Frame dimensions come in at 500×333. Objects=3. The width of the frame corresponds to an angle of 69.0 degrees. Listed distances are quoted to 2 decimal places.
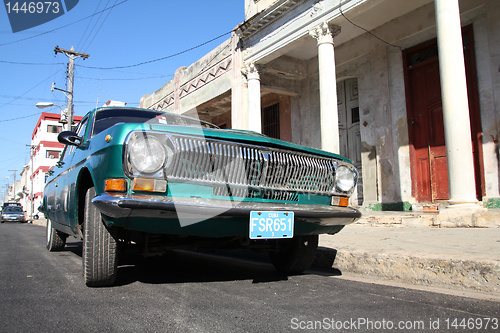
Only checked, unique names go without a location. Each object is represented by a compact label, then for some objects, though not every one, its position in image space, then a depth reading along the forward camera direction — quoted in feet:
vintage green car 7.84
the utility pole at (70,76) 66.90
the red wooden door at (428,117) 30.37
